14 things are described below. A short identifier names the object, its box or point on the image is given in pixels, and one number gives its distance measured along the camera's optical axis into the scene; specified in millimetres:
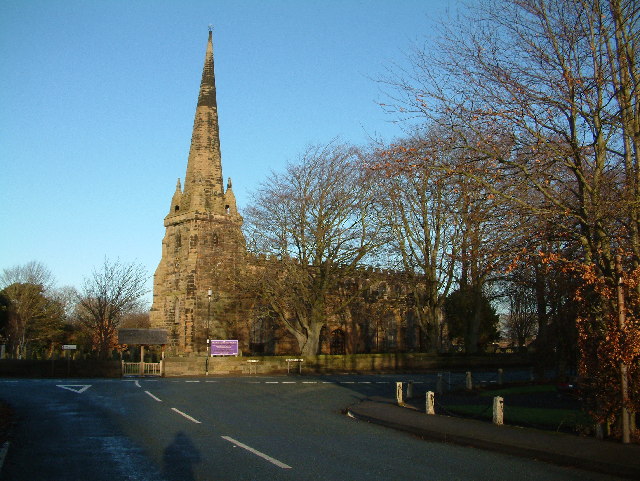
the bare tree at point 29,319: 65688
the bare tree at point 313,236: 42375
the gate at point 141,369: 40938
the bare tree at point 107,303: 53188
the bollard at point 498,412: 14875
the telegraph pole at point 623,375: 11555
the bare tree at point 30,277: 85450
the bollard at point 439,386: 25852
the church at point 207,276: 51656
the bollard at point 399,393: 20156
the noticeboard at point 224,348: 41875
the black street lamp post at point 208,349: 40050
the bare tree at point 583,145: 12484
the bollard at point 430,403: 17312
